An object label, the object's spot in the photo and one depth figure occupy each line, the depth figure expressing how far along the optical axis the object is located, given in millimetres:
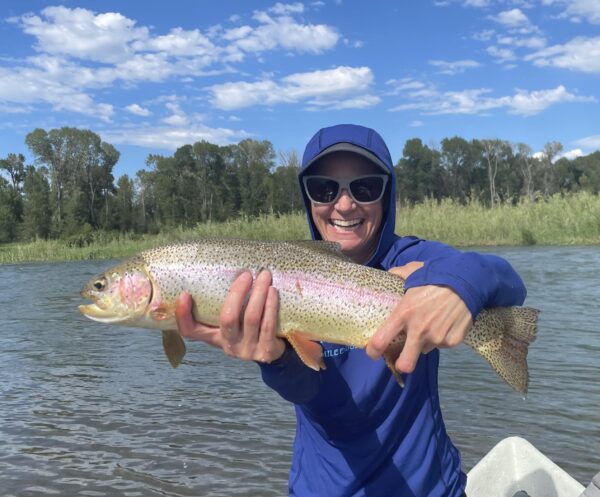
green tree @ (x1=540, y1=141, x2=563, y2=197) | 83500
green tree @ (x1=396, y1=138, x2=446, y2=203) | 87188
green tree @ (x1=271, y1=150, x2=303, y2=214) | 68031
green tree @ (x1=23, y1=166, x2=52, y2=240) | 63312
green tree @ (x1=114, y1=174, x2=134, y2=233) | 73688
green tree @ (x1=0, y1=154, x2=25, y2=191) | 80312
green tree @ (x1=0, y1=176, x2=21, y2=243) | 67938
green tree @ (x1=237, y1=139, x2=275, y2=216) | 71188
